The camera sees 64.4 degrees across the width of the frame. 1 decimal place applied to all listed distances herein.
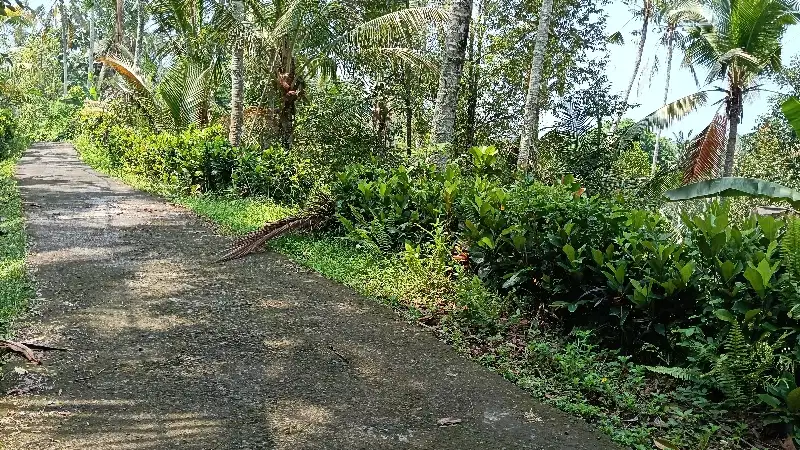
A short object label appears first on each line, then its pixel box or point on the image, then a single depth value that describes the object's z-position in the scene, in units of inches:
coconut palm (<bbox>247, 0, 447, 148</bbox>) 401.7
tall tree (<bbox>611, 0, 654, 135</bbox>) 994.7
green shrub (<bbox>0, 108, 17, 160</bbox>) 741.9
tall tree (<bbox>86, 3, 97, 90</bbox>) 1374.9
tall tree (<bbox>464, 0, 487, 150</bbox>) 554.6
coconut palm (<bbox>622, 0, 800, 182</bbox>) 510.9
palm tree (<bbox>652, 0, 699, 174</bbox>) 863.1
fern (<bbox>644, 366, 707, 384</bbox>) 151.2
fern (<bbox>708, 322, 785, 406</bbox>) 141.1
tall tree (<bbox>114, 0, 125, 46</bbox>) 859.4
